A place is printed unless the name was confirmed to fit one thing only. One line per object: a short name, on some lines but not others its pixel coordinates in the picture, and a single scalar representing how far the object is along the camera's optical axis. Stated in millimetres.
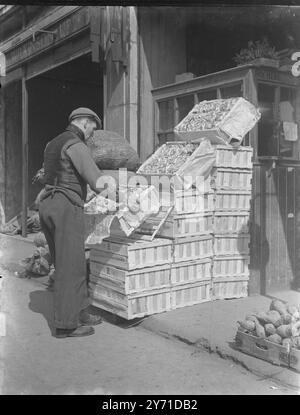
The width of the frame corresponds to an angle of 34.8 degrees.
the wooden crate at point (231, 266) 5914
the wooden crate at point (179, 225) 5547
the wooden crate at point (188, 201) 5555
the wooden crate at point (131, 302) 5117
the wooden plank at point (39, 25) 9989
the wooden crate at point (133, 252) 5090
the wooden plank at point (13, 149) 14578
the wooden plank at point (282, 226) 6474
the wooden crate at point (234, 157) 5875
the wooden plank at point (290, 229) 6555
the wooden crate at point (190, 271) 5497
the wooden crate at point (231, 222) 5941
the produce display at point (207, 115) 5949
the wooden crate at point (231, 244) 5925
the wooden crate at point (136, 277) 5096
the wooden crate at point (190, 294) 5512
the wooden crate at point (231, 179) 5895
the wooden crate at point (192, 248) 5512
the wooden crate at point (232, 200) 5934
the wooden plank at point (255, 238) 6270
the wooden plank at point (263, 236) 6324
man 4758
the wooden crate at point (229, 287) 5930
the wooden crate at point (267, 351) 3850
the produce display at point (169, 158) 6042
